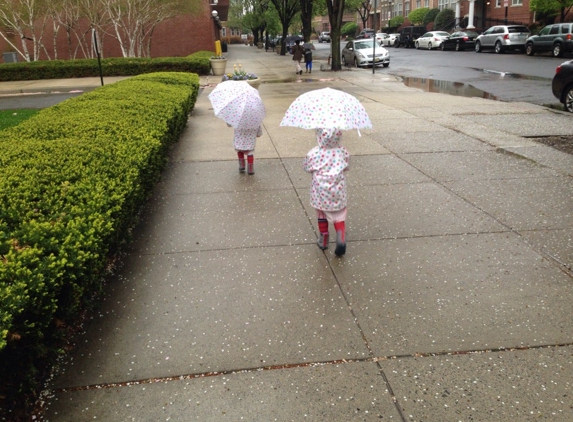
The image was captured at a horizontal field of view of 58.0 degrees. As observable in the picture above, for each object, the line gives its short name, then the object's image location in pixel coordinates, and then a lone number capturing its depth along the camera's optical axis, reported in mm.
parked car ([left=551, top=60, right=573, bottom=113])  10969
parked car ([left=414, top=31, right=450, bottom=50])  41450
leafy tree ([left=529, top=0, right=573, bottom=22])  32531
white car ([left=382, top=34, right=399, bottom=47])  52328
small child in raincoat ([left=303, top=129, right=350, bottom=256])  4230
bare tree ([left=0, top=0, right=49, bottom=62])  24250
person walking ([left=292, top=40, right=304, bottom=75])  23761
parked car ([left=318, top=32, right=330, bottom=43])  83612
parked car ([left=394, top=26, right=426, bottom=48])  48719
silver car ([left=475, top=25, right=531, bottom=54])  31750
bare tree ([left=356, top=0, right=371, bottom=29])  76138
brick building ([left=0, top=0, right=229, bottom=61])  32281
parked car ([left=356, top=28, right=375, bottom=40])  56125
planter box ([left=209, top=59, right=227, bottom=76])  24234
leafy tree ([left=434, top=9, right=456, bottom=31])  55844
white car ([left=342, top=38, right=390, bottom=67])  28375
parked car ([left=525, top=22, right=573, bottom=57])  26391
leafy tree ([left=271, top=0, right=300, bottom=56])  48591
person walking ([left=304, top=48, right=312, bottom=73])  24778
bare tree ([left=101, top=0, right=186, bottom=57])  25850
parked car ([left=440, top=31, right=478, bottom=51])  37719
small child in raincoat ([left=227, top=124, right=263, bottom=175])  6668
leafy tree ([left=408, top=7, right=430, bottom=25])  61344
